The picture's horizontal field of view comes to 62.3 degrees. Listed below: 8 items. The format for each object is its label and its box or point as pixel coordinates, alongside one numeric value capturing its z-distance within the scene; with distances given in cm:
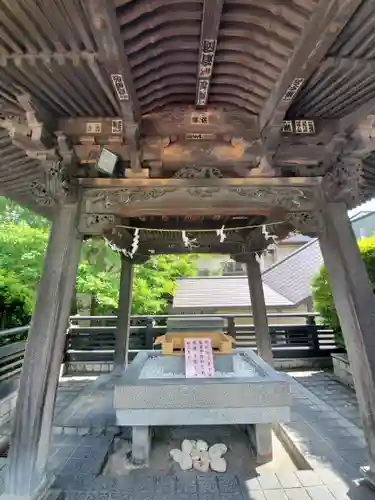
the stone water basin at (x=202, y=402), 355
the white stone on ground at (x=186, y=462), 363
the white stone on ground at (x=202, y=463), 360
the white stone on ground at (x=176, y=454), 373
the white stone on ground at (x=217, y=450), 373
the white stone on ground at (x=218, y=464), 356
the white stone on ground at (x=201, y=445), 385
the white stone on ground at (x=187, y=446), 379
